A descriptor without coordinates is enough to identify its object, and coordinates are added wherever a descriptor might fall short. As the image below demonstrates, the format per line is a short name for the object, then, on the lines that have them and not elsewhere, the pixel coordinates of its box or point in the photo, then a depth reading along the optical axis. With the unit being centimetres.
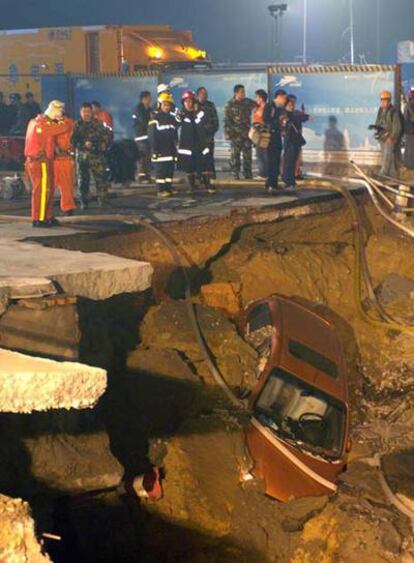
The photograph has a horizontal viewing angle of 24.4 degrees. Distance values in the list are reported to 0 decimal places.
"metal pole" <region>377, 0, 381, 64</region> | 6256
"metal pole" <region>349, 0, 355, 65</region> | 5763
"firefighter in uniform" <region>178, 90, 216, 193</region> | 1655
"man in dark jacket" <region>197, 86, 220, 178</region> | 1689
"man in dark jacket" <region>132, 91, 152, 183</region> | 1855
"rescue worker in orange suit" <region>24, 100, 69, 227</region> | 1298
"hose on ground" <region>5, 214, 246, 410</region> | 1059
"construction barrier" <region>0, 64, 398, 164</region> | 2008
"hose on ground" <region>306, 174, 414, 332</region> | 1477
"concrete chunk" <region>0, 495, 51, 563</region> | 480
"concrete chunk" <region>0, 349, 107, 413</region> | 548
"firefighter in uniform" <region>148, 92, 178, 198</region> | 1595
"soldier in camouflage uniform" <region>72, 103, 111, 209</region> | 1538
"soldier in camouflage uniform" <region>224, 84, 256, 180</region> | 1831
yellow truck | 2720
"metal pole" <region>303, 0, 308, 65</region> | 5444
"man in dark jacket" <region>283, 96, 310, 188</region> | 1748
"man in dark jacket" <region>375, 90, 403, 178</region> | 1861
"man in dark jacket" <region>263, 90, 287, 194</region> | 1709
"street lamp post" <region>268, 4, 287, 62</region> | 4028
